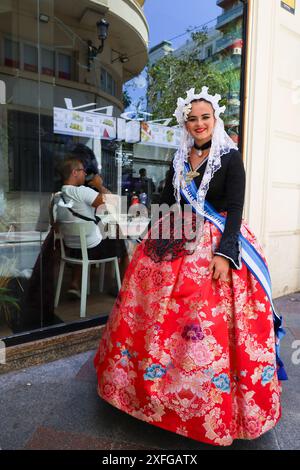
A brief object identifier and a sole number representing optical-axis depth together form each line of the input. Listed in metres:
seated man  3.37
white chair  3.29
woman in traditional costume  1.70
